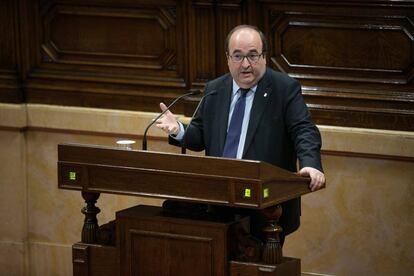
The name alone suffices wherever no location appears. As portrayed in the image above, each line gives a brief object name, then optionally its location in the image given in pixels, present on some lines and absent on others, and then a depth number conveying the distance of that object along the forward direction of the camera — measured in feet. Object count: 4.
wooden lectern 32.40
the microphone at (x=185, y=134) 36.02
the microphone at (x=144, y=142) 35.06
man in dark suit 35.12
